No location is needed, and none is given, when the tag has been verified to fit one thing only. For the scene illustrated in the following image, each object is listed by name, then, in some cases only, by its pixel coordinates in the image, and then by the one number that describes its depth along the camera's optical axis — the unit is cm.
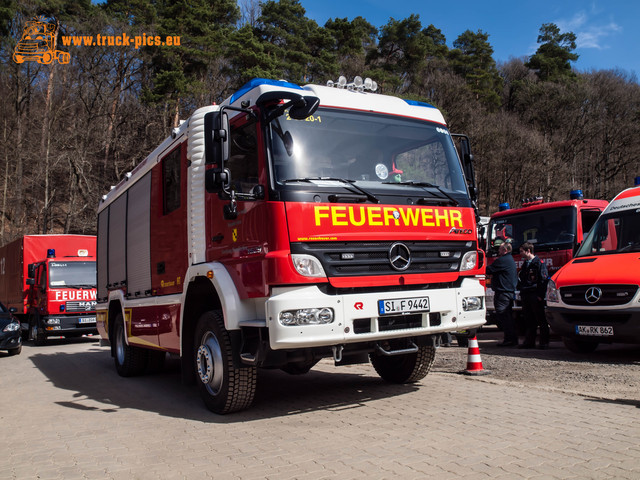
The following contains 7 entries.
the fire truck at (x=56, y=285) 1612
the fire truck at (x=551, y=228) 1121
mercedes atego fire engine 493
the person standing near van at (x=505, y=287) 1010
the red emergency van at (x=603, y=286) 775
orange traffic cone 733
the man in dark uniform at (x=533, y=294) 982
